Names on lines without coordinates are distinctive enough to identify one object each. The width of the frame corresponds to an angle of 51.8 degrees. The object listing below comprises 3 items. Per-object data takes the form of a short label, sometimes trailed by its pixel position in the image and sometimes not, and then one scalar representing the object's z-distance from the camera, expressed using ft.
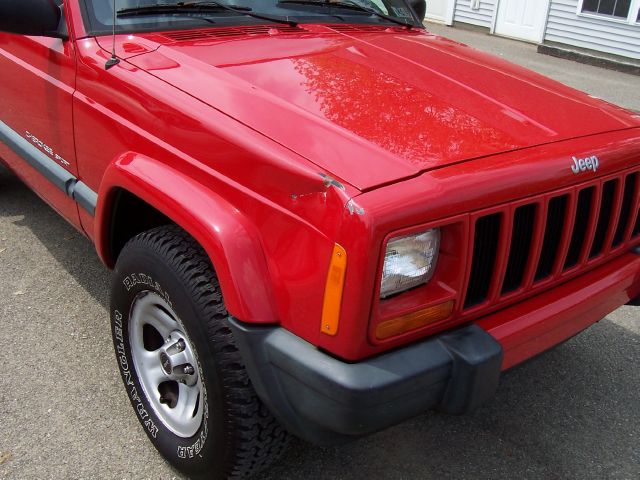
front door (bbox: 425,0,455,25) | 46.44
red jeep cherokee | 5.59
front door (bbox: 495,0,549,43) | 40.01
